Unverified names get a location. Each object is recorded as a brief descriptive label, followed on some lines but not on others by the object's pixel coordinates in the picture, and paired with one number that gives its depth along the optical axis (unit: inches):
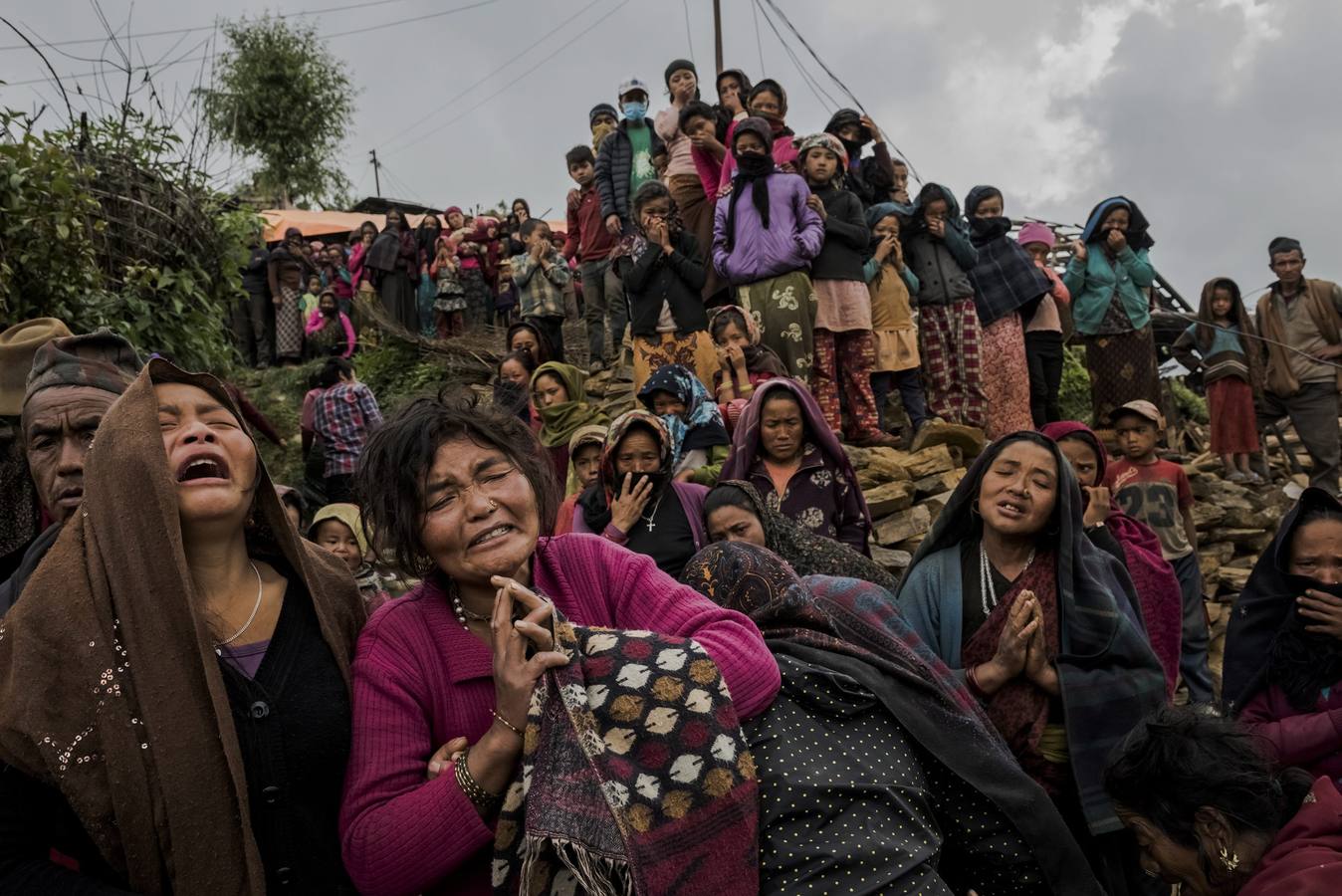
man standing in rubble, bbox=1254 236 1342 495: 335.3
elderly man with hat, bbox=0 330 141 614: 96.0
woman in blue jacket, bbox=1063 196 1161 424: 350.0
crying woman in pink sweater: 67.8
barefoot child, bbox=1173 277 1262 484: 350.6
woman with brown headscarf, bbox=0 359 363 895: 66.2
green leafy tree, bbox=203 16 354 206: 983.0
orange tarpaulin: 810.2
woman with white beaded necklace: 115.7
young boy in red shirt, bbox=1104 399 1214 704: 213.5
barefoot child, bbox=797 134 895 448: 298.7
